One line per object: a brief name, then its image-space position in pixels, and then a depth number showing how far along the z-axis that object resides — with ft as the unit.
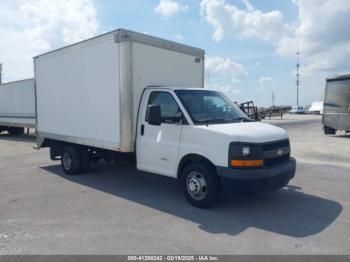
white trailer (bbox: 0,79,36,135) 64.64
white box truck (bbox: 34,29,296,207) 17.57
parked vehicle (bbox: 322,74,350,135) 57.46
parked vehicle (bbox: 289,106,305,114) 247.70
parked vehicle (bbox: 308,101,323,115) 225.35
